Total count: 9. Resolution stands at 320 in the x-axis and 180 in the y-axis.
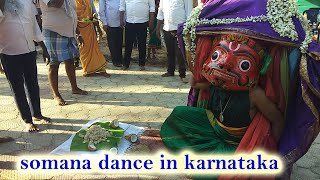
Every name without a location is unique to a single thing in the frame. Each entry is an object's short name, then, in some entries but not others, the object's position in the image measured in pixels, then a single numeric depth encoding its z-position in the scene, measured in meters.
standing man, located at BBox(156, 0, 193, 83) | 5.98
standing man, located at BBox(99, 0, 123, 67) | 6.76
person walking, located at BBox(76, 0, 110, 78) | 6.22
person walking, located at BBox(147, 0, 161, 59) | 7.44
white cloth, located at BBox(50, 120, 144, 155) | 3.45
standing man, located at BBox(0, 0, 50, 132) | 3.54
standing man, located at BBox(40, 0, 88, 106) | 4.50
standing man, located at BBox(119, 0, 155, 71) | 6.50
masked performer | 2.64
